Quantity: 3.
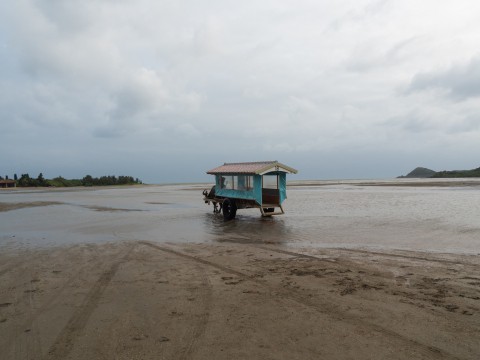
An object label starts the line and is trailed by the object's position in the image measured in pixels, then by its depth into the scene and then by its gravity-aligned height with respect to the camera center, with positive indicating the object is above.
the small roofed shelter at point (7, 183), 71.31 +0.87
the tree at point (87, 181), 83.69 +1.04
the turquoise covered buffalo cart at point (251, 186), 18.31 -0.23
